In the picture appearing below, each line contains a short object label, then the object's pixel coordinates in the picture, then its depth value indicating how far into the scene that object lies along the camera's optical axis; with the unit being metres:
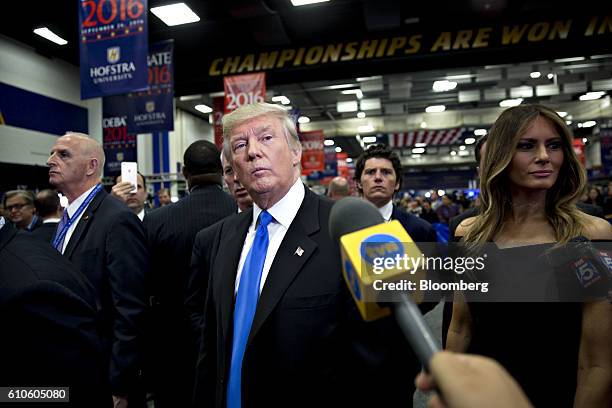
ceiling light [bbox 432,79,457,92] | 11.94
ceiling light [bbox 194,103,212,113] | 14.90
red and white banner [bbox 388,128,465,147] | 18.70
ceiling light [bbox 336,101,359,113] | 14.46
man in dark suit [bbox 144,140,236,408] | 2.90
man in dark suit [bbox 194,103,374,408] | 1.35
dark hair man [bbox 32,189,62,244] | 4.55
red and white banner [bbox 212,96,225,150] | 11.26
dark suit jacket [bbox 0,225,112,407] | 1.15
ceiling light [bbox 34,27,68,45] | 8.55
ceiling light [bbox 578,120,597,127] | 17.19
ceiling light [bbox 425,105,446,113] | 16.51
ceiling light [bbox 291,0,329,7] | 7.17
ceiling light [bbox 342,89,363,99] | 13.96
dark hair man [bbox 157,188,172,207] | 8.74
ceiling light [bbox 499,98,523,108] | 14.59
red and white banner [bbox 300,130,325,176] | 15.42
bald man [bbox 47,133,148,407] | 2.34
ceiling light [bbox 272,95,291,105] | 13.68
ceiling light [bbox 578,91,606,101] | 14.35
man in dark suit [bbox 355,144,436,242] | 3.22
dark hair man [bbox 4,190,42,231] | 5.38
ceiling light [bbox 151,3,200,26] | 7.49
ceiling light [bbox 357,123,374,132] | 18.36
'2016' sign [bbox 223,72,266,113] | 8.01
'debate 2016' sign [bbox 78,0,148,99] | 5.38
